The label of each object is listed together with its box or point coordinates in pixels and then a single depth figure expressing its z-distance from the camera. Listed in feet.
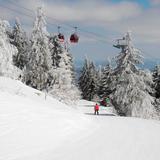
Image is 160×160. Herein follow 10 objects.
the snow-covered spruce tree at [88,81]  252.83
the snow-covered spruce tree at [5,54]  103.30
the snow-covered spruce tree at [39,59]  162.48
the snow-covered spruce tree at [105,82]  235.20
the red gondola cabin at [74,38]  99.35
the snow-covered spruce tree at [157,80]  200.13
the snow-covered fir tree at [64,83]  149.69
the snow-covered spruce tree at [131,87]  132.26
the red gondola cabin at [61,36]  105.60
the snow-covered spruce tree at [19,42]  192.44
